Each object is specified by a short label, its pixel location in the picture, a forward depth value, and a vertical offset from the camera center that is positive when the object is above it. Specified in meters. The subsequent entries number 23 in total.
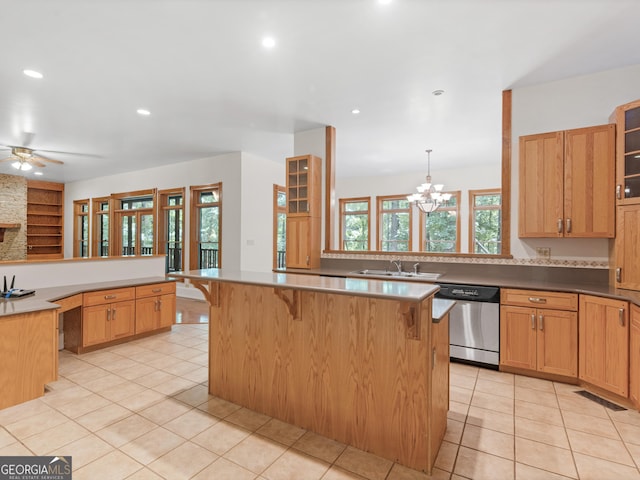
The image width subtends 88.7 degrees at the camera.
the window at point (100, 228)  9.23 +0.26
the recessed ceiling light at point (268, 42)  2.78 +1.69
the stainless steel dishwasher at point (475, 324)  3.24 -0.86
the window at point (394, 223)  8.94 +0.45
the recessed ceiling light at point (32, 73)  3.33 +1.69
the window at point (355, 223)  9.53 +0.46
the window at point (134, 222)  8.02 +0.38
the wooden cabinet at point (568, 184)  3.09 +0.56
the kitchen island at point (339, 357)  1.84 -0.78
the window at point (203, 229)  7.10 +0.19
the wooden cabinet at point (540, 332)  2.93 -0.86
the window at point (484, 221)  7.89 +0.45
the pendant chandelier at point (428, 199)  6.70 +0.82
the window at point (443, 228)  8.24 +0.29
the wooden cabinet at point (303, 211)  4.71 +0.39
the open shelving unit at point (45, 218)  9.52 +0.57
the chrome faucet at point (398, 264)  4.25 -0.33
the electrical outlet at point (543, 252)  3.49 -0.13
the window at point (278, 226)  7.28 +0.27
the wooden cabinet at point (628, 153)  2.85 +0.77
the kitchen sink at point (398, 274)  3.76 -0.44
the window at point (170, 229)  7.55 +0.20
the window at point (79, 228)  9.84 +0.27
